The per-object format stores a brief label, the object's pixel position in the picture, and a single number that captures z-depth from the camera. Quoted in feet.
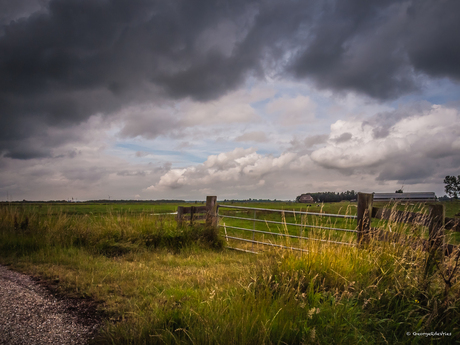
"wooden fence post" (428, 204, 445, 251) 14.53
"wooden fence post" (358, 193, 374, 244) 19.51
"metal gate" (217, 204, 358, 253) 16.00
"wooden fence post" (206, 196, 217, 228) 30.66
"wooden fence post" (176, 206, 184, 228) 31.68
